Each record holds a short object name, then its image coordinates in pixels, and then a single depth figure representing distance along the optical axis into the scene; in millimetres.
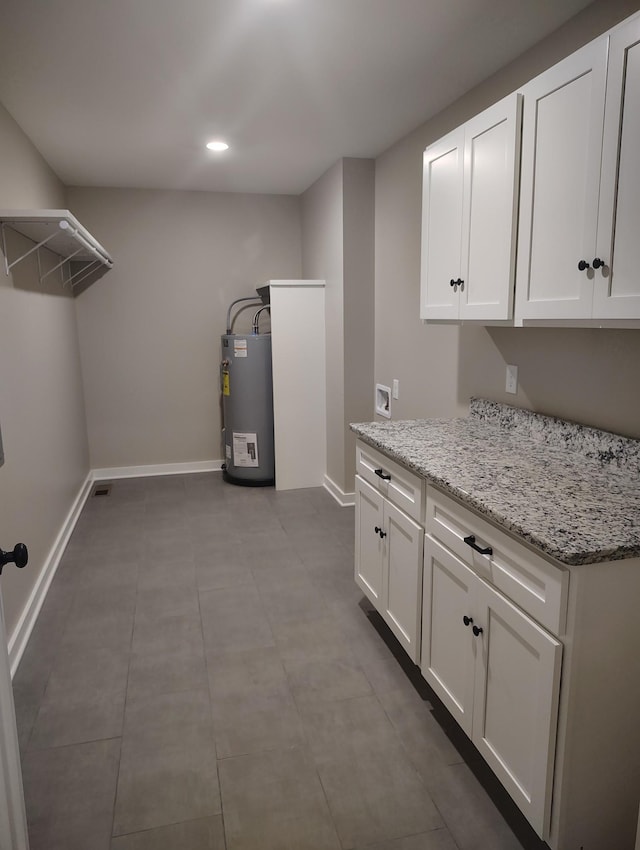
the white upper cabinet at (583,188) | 1531
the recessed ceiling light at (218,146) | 3660
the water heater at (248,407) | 4824
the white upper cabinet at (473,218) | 2027
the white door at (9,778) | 1188
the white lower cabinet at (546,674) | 1360
